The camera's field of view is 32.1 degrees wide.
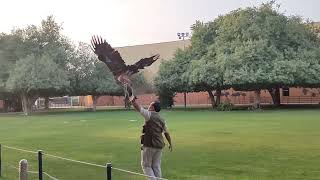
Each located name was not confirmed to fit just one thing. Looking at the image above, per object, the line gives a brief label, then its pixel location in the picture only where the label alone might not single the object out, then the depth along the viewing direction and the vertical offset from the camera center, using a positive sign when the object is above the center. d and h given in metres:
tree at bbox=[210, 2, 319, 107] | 56.31 +4.60
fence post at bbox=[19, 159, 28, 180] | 10.57 -1.38
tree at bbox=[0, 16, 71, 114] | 66.38 +5.86
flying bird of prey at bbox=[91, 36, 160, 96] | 8.22 +0.53
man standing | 10.34 -0.86
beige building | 94.88 +8.01
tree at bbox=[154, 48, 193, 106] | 67.06 +2.41
